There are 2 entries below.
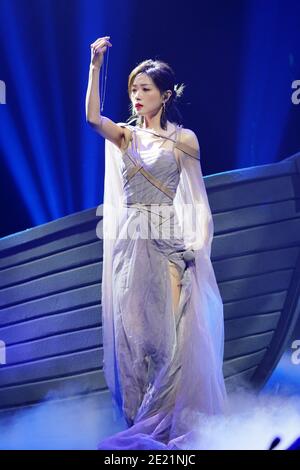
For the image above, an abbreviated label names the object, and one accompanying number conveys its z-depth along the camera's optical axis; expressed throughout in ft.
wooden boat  23.40
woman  19.63
